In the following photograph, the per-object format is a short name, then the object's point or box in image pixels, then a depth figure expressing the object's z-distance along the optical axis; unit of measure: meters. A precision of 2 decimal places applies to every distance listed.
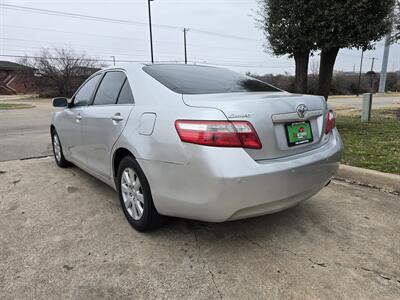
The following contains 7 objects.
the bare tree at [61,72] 39.84
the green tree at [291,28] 6.50
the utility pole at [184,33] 41.80
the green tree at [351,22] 6.23
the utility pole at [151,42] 27.30
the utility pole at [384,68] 25.57
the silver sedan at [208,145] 2.20
